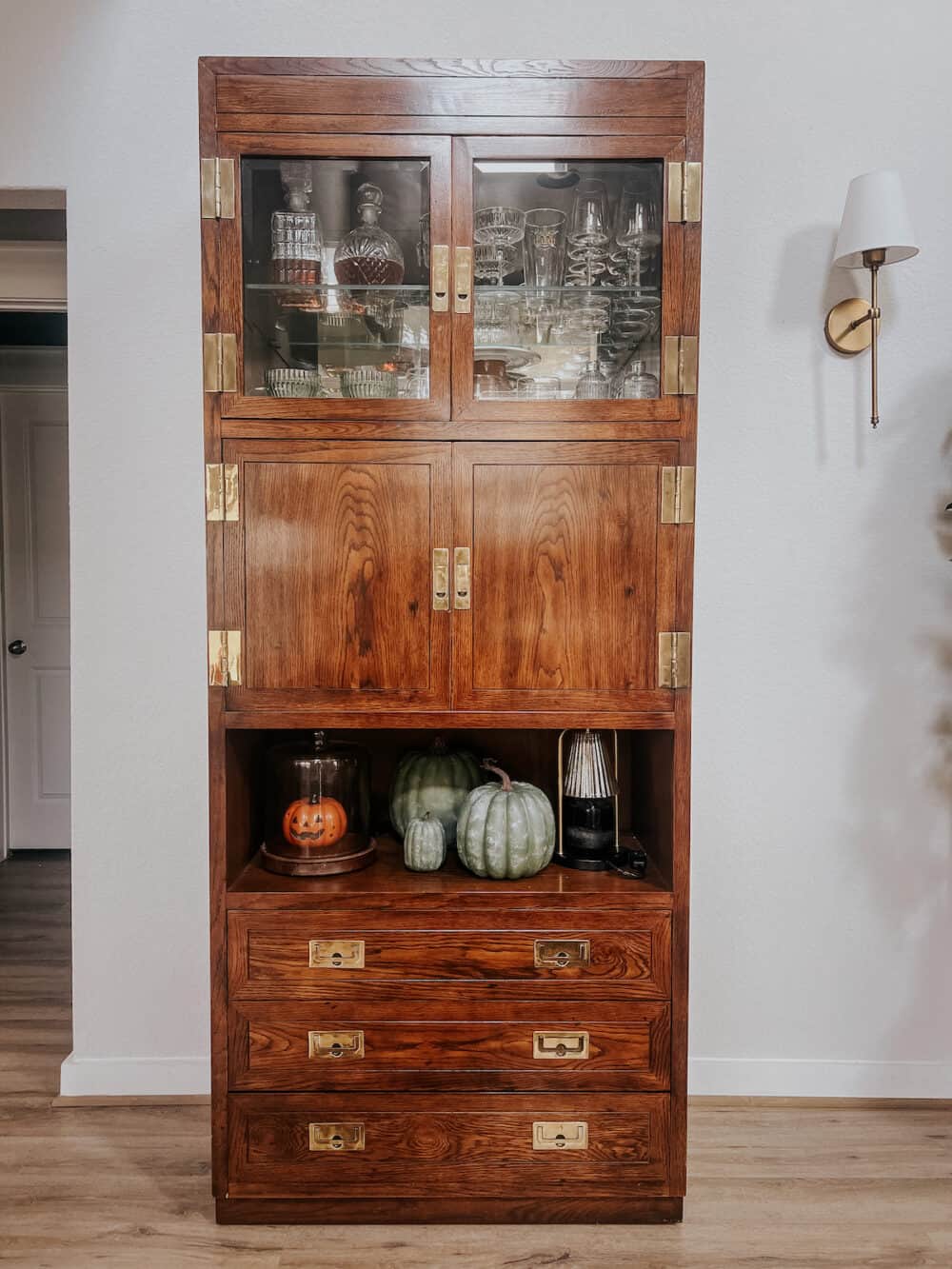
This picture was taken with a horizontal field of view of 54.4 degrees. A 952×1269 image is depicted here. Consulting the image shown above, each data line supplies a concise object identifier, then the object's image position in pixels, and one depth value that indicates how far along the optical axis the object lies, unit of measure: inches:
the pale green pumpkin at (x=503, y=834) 74.4
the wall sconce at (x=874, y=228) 80.7
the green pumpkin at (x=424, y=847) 75.9
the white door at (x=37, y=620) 171.5
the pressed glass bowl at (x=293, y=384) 71.6
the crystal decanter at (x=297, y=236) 70.8
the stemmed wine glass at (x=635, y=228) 71.2
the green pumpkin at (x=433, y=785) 80.4
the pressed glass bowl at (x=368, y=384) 72.2
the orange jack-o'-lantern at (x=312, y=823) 76.4
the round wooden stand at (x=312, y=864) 75.7
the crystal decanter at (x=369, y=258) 71.7
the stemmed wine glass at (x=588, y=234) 71.7
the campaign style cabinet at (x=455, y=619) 70.9
